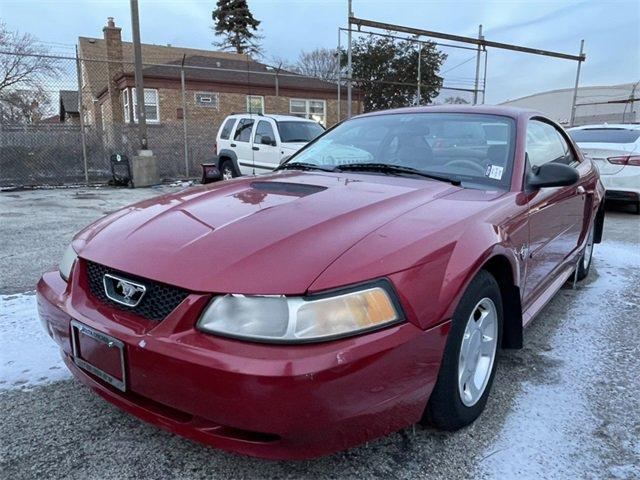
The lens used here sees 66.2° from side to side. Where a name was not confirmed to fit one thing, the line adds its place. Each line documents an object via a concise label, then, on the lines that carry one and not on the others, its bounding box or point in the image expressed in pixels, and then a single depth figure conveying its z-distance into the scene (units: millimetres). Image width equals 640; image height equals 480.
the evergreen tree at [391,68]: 22688
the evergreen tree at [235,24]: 43112
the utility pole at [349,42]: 11188
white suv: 10656
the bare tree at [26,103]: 16891
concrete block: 12000
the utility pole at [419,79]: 13477
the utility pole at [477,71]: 14281
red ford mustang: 1561
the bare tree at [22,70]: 13320
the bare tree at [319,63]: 41031
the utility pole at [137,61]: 11492
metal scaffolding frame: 11289
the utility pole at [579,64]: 17375
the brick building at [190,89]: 20812
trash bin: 11984
